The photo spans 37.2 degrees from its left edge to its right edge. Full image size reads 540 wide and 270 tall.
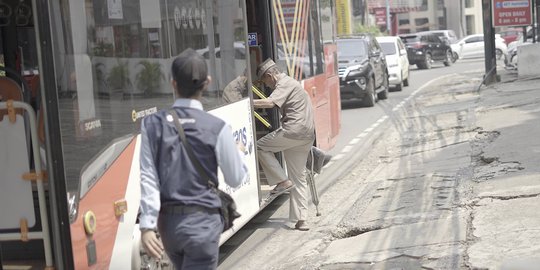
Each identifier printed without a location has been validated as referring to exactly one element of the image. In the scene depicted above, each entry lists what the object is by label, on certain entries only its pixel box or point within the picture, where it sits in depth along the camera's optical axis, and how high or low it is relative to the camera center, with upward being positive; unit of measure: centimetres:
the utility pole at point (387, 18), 5855 +109
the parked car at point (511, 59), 2834 -125
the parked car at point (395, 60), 2745 -94
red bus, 466 -37
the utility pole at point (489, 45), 2466 -60
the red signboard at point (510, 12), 2433 +36
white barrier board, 488 -71
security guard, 403 -61
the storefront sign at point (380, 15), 6650 +149
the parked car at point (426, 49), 4338 -106
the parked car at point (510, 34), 5024 -66
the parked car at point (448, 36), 4462 -46
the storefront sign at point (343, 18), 3046 +74
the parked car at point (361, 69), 2152 -93
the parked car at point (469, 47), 4834 -122
